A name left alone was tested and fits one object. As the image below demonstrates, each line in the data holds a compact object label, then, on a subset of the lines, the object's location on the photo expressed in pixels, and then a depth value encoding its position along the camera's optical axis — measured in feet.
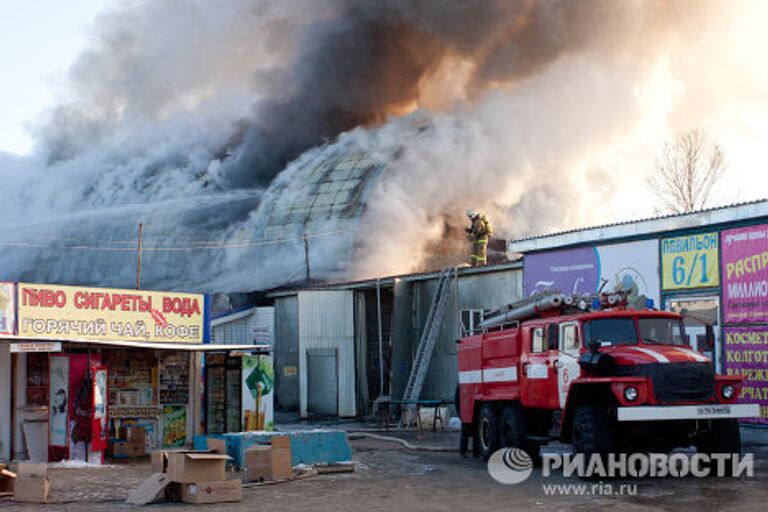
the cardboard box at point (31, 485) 44.45
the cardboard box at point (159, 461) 49.37
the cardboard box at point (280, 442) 50.90
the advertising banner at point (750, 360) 64.69
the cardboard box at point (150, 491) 43.88
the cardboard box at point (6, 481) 47.03
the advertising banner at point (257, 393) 74.59
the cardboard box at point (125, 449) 67.00
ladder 94.94
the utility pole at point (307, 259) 130.61
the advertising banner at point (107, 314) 68.90
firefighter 118.83
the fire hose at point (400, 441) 66.74
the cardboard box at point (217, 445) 53.26
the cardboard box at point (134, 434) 67.77
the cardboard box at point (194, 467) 43.81
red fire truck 45.24
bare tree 142.78
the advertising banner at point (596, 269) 75.10
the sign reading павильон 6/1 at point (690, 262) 69.36
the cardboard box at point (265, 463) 50.34
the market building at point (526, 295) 66.80
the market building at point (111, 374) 62.90
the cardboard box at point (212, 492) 43.68
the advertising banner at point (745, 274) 65.41
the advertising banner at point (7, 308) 66.90
